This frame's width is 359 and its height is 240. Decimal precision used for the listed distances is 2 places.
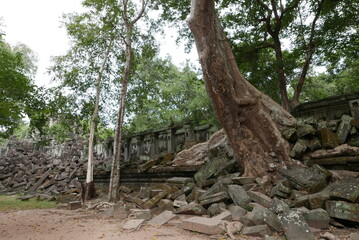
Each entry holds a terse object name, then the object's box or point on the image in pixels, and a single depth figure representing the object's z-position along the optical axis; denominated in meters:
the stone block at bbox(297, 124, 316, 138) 4.79
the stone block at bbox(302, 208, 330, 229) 3.02
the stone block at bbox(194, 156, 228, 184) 5.40
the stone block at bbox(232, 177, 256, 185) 4.56
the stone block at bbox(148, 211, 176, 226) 3.96
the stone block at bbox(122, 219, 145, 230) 3.73
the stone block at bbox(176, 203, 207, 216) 4.15
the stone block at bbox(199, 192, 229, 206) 4.19
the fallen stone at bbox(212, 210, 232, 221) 3.57
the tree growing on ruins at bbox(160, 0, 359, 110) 8.28
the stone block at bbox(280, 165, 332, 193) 3.79
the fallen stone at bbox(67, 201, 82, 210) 6.50
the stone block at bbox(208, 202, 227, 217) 3.96
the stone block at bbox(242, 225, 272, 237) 3.06
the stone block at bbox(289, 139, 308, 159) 4.62
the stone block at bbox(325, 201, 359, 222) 2.93
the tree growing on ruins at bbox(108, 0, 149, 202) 6.78
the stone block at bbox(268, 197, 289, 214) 3.29
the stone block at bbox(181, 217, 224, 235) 3.18
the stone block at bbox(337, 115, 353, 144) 4.55
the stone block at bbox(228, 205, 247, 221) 3.63
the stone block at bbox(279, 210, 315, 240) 2.63
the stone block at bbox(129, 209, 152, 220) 4.29
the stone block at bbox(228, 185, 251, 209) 3.93
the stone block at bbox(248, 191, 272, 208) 3.75
